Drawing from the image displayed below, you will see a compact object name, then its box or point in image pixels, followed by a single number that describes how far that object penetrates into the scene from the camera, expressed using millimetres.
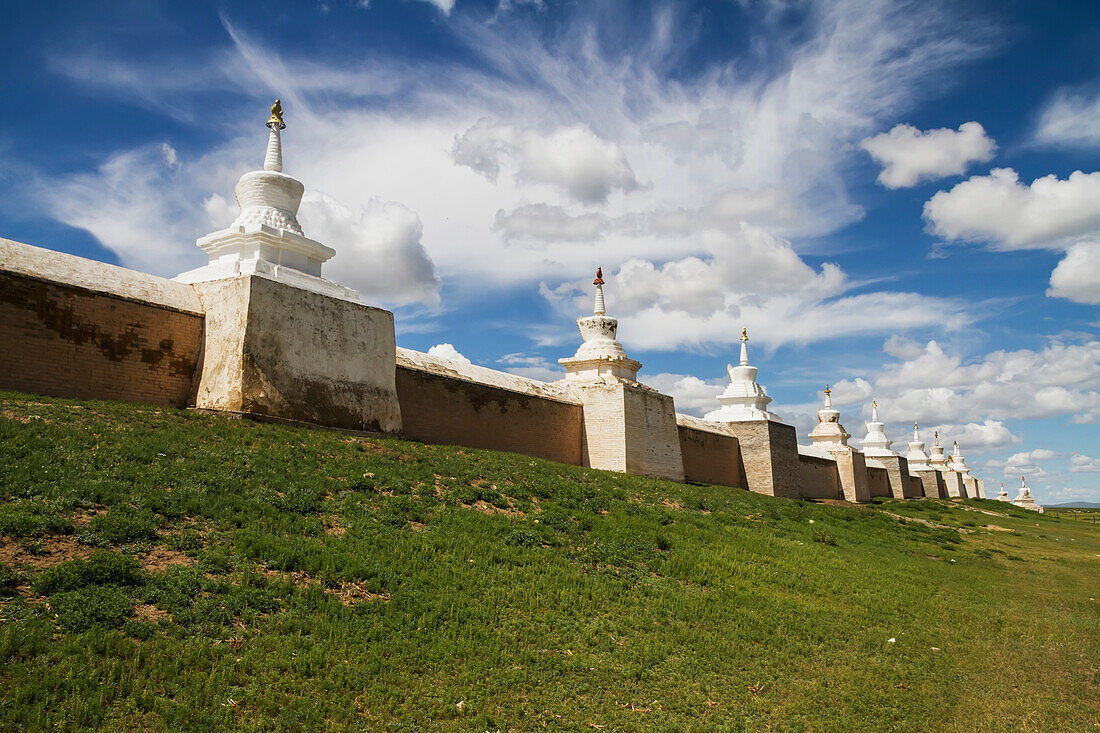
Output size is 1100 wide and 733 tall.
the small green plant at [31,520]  6078
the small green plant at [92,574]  5539
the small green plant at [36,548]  5926
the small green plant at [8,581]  5359
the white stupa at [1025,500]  58488
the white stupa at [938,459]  53688
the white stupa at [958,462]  58853
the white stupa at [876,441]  45156
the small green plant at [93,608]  5207
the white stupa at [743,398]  27344
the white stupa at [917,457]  51781
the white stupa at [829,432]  36344
